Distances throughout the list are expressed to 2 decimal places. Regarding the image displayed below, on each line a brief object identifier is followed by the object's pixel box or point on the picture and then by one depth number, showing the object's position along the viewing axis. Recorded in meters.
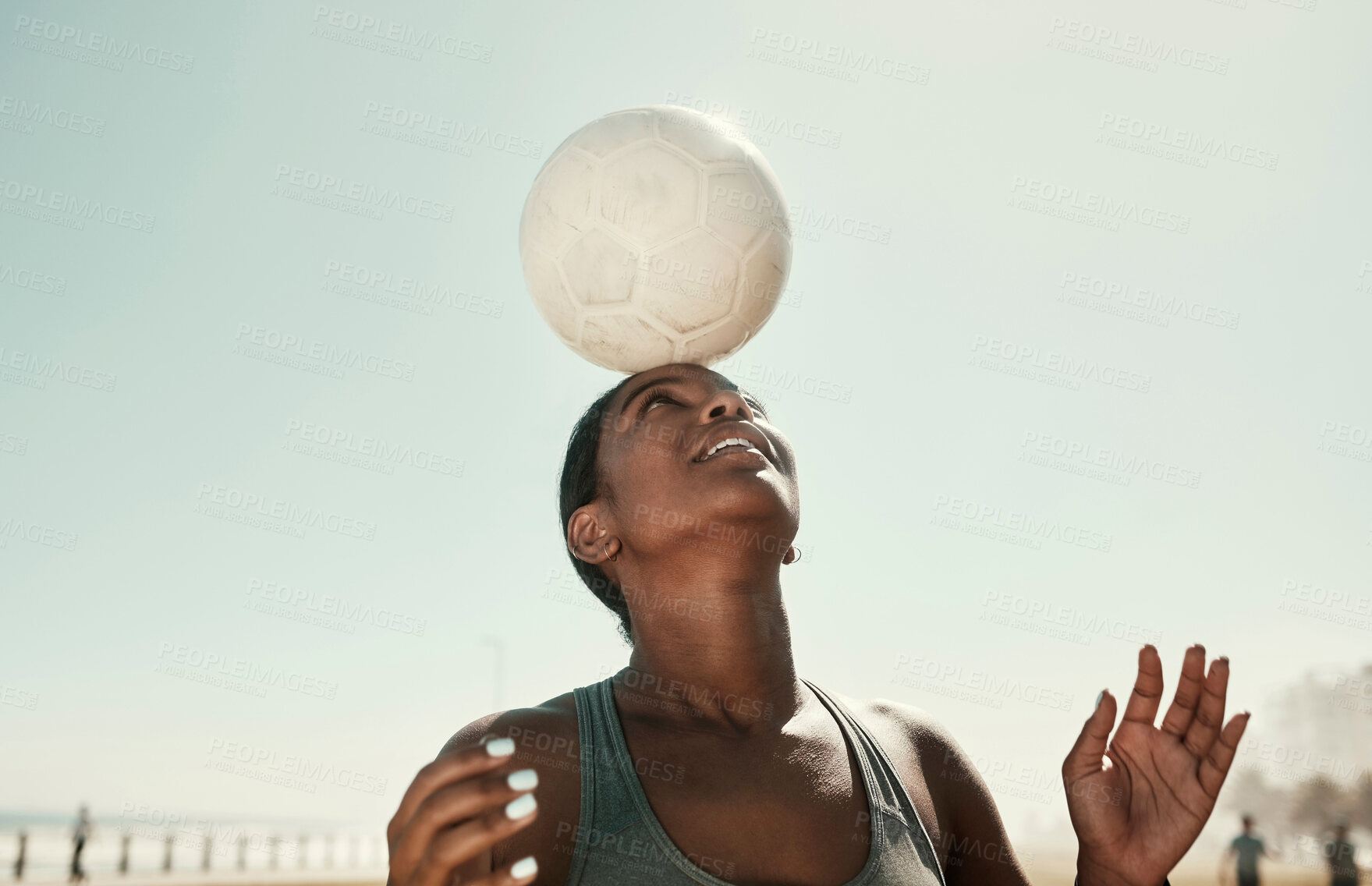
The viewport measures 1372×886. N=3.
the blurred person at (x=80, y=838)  17.84
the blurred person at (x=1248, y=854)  11.01
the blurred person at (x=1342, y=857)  11.69
